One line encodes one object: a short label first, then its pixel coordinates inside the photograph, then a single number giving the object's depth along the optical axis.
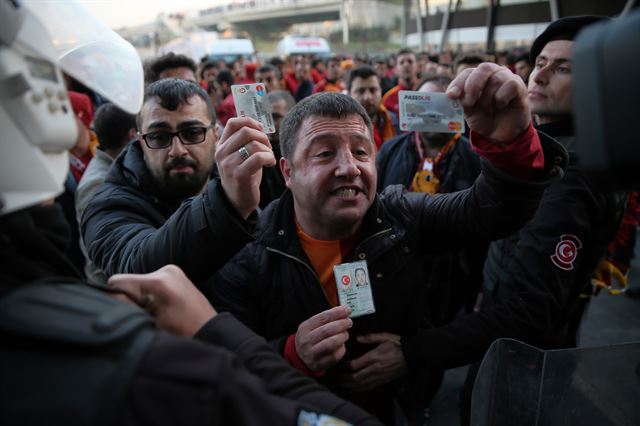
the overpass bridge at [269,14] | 45.03
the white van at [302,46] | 18.81
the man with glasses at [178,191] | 1.20
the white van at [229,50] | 17.44
